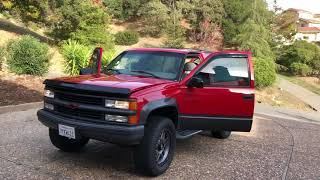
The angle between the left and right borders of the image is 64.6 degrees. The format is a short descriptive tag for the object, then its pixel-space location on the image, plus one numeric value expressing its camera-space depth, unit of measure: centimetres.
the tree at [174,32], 1850
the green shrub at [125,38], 1933
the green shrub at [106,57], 866
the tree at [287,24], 2220
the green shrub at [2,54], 750
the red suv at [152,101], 319
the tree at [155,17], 2035
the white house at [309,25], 4692
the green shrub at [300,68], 1867
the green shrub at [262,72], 1199
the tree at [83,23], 1310
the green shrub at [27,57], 750
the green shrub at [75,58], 840
